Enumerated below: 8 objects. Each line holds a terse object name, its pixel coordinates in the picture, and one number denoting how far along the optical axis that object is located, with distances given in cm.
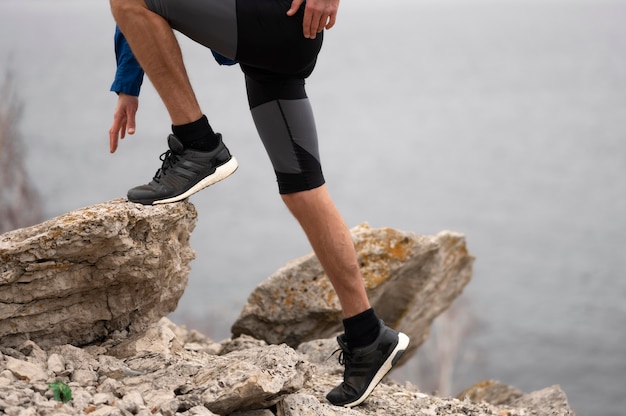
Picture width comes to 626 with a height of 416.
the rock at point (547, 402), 536
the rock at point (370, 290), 618
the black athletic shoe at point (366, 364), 399
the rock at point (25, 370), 360
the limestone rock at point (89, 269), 392
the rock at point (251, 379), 350
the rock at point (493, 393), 653
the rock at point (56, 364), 380
